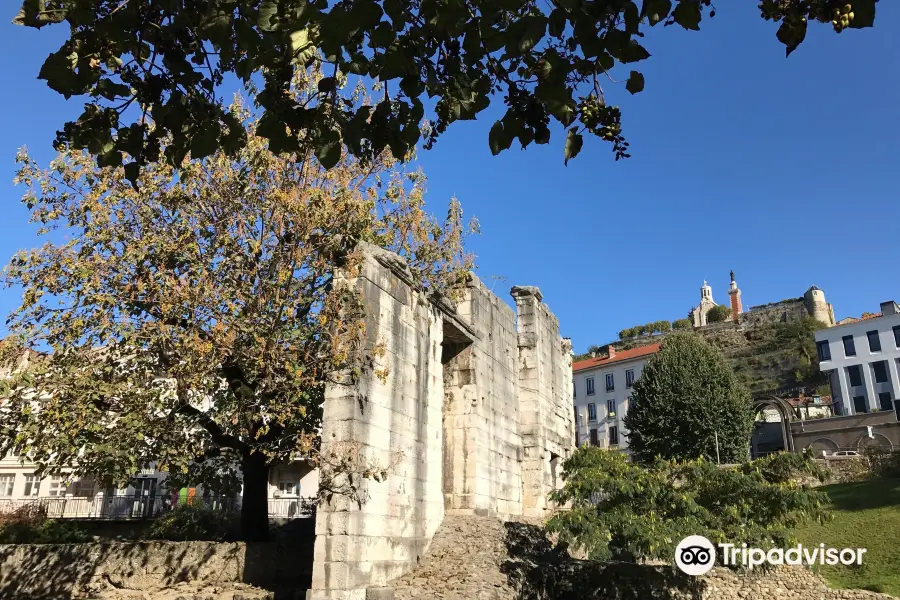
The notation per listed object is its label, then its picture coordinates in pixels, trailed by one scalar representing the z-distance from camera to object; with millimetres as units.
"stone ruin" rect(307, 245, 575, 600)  9148
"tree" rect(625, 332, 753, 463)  33844
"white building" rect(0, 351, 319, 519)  17891
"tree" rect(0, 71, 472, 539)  9969
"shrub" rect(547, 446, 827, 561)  11039
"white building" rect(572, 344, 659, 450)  52250
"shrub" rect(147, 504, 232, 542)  14602
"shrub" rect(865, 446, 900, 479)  26734
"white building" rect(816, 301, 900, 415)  43719
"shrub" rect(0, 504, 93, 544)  14227
